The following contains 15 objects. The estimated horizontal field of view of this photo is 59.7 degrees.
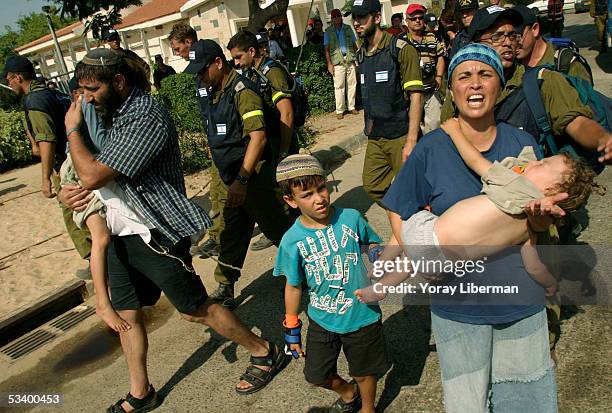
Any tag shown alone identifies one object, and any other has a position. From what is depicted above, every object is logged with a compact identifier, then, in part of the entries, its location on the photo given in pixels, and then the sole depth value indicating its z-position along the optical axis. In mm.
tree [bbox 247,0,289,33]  13414
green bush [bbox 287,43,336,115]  11711
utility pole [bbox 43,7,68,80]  13050
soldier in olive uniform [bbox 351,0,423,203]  4371
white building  29422
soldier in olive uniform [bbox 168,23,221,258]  4238
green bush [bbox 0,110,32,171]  12477
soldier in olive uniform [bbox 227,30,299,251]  4488
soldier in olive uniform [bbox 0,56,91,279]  4418
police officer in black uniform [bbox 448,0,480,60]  5926
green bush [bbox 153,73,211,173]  8633
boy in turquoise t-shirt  2570
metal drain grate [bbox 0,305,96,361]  4316
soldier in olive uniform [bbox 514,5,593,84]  3049
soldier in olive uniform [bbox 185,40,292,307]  3953
